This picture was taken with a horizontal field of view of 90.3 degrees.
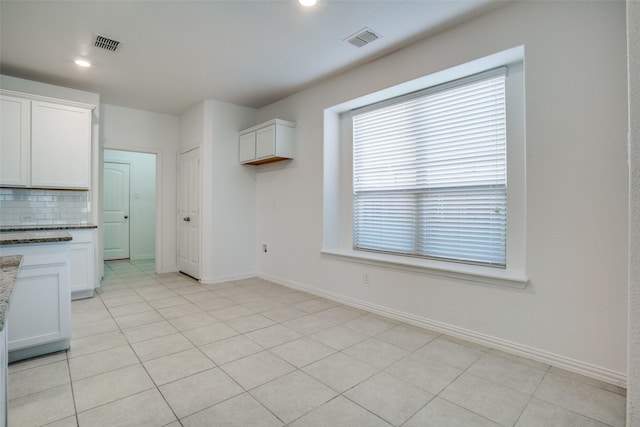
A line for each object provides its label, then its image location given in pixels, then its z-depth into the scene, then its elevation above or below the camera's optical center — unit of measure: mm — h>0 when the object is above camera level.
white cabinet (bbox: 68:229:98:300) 3713 -576
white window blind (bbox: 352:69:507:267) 2746 +422
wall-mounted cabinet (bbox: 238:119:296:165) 4219 +1016
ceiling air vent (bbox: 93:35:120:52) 2924 +1628
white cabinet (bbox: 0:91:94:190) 3500 +852
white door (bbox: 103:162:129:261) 6457 +114
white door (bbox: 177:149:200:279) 4789 +41
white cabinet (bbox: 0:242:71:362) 2203 -630
